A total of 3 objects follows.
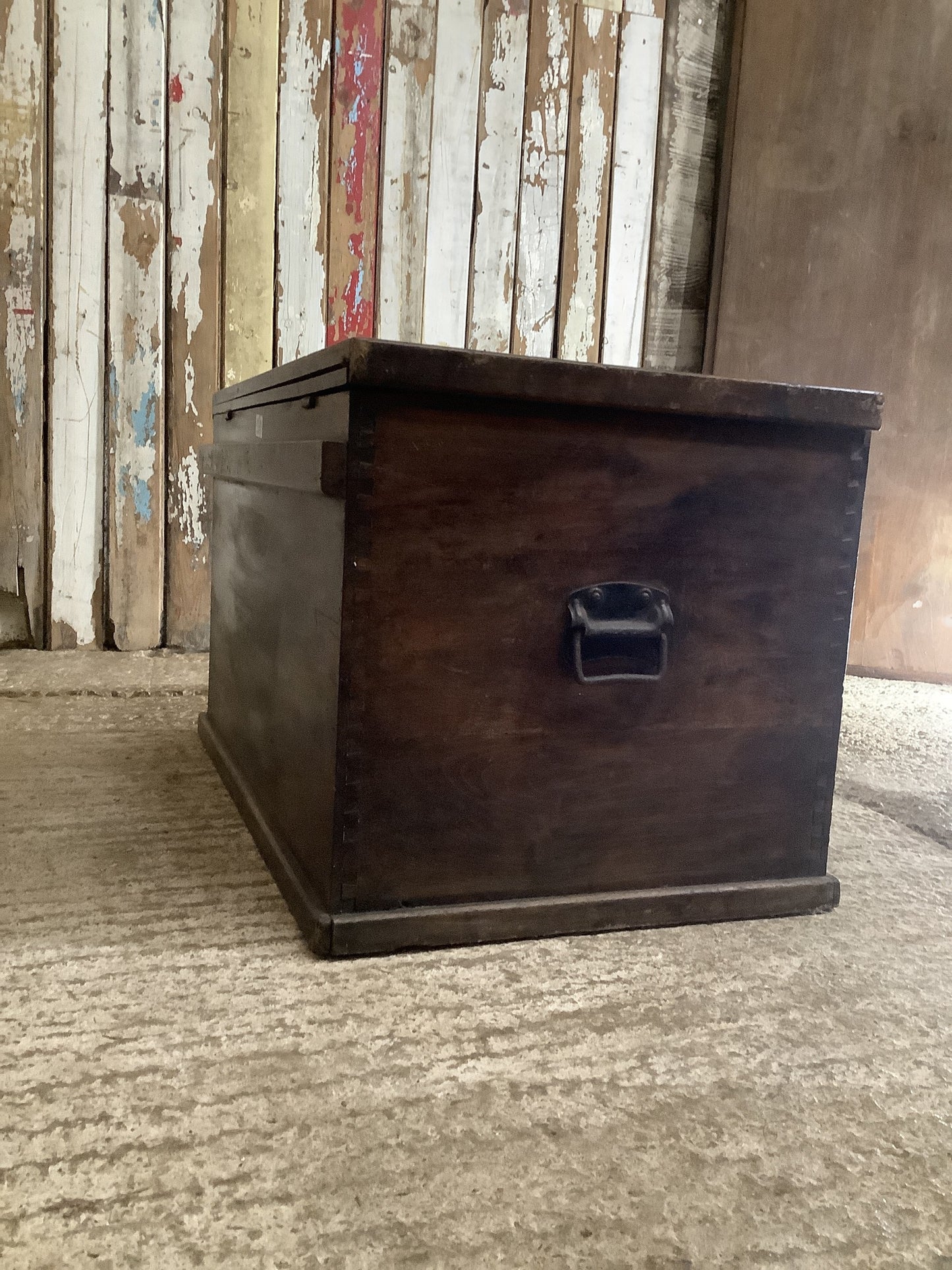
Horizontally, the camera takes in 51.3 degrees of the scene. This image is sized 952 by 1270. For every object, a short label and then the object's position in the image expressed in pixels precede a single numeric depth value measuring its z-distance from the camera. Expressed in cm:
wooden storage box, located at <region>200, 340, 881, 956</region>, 92
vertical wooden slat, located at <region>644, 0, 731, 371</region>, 253
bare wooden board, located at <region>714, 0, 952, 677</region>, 226
